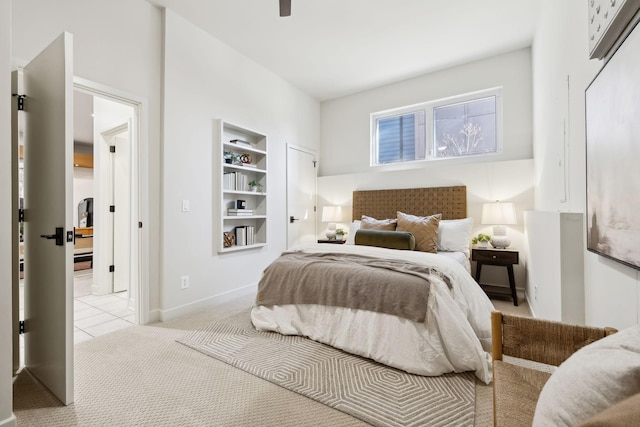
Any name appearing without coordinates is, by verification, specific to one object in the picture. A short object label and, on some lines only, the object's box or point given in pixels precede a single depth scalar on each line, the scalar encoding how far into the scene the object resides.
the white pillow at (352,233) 3.79
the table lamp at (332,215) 4.85
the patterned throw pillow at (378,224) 3.74
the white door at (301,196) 4.68
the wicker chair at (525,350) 0.96
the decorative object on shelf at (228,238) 3.66
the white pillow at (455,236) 3.53
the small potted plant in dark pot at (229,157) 3.68
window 4.03
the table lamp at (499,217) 3.45
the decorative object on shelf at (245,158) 3.94
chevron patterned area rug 1.55
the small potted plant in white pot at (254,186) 4.09
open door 1.62
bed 1.90
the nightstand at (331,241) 4.49
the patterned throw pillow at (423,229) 3.42
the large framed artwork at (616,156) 0.93
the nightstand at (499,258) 3.26
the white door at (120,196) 3.82
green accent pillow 3.26
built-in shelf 3.50
